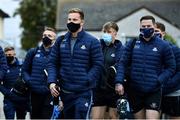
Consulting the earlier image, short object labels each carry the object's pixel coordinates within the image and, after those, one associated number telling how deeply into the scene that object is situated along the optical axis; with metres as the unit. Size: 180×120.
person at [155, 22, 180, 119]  9.40
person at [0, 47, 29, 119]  11.92
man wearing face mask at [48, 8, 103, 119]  8.58
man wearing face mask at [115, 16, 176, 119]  8.91
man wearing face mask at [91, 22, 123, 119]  10.48
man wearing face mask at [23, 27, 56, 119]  10.45
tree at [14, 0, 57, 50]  74.75
